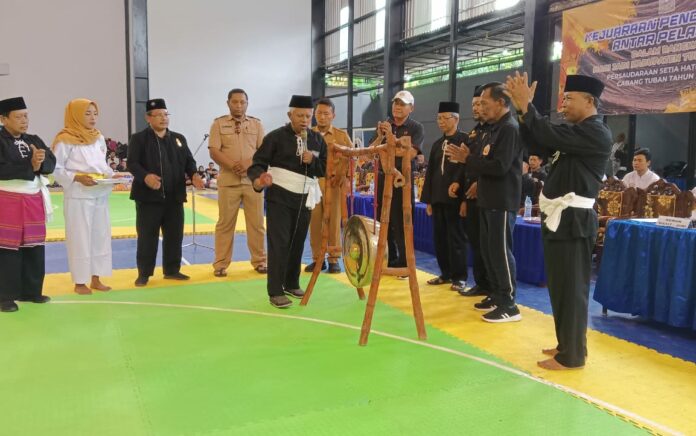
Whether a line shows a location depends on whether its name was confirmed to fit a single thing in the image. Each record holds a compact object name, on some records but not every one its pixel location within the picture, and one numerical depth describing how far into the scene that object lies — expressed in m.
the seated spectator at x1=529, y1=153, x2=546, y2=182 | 6.68
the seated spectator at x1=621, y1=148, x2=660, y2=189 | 5.97
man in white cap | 4.88
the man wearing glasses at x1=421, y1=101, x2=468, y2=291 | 4.66
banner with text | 6.15
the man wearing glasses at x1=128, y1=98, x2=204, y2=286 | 4.73
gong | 3.48
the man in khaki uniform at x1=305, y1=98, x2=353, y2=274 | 5.10
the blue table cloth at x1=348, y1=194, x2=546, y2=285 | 5.07
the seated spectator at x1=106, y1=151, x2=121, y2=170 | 14.67
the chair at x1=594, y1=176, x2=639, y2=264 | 5.07
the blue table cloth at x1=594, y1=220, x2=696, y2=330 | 3.66
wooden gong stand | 3.28
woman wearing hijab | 4.28
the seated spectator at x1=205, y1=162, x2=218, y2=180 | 15.51
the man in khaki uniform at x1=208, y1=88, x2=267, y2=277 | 5.27
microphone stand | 6.91
